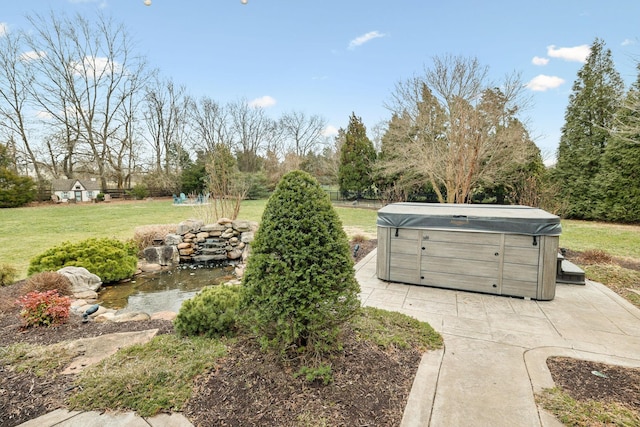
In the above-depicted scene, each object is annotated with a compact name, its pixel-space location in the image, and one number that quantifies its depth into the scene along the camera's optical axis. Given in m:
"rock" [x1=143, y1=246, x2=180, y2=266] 6.51
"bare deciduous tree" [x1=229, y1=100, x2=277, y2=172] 29.22
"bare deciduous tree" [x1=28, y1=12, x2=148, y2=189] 19.98
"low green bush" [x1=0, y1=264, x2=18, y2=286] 4.48
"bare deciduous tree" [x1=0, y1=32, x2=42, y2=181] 18.86
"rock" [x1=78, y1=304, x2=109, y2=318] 3.53
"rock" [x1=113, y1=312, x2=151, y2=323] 3.29
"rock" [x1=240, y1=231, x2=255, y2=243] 7.40
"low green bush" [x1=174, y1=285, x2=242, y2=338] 2.53
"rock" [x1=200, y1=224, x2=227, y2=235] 7.27
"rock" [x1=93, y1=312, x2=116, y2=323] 3.29
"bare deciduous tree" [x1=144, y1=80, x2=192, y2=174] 25.38
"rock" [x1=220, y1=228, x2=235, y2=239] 7.41
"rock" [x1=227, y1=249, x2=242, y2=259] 7.25
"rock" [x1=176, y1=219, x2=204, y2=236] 7.19
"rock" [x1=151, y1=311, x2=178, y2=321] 3.40
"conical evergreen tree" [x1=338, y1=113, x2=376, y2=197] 20.73
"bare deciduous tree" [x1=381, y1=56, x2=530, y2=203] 9.65
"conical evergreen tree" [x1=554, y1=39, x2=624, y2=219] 12.95
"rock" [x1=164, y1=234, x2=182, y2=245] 6.90
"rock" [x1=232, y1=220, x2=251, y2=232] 7.56
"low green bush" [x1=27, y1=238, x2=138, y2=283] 4.75
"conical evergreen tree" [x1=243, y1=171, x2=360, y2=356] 1.86
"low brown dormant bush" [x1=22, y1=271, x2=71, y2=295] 3.74
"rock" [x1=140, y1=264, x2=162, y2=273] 6.08
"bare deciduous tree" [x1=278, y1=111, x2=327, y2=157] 30.97
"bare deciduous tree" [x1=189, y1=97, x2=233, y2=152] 26.59
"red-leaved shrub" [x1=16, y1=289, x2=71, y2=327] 2.91
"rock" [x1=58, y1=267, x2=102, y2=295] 4.48
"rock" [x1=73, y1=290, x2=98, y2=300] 4.29
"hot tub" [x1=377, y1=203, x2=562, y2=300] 3.57
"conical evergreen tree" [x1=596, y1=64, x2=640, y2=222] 11.73
